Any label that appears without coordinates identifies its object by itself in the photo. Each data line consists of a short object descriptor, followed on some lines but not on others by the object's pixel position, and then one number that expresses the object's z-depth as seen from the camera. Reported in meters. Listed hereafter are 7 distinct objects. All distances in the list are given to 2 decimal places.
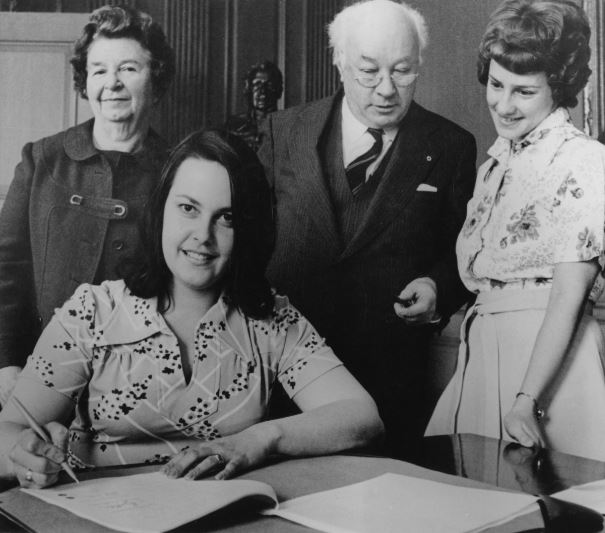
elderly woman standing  1.64
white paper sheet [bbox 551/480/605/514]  1.02
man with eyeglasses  1.71
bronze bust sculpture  1.72
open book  0.87
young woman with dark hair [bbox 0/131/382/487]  1.46
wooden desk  0.88
